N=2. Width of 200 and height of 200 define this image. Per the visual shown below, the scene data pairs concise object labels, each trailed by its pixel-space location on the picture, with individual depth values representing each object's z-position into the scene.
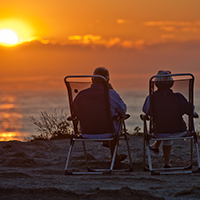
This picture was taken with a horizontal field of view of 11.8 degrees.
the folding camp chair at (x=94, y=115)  13.15
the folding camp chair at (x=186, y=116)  12.92
